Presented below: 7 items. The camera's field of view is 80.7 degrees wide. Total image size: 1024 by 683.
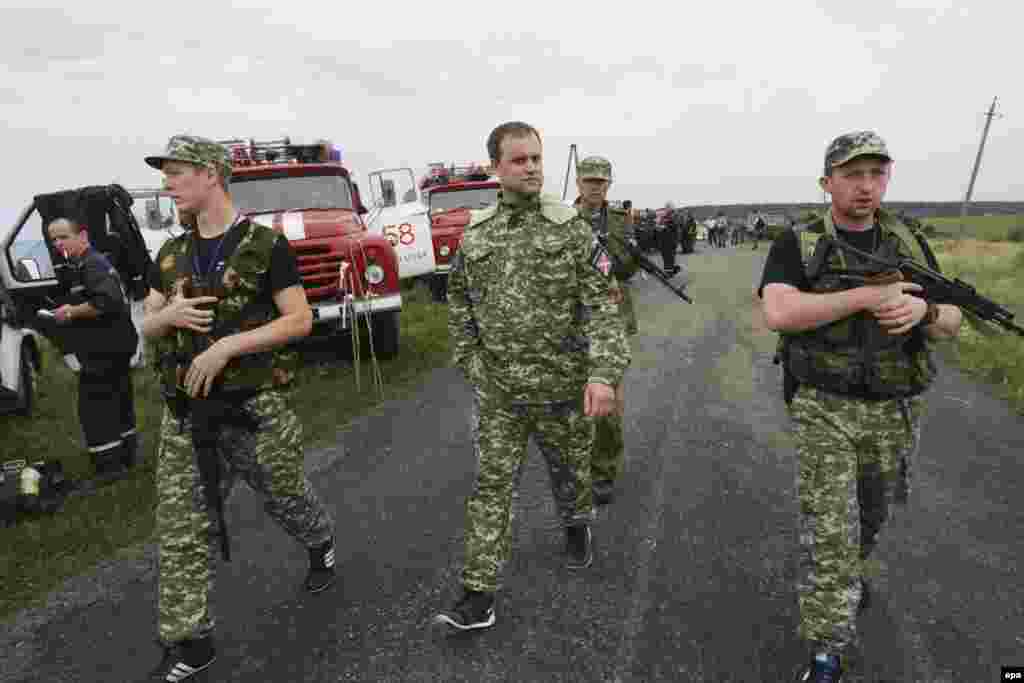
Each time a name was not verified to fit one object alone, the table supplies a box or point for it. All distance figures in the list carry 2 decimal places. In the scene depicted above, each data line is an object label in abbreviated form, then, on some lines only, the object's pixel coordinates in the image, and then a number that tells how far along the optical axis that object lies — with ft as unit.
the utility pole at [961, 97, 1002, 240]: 129.62
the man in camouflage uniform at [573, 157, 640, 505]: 12.41
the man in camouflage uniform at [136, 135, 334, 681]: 7.62
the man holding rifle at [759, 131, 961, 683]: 6.97
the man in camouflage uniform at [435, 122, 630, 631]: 8.37
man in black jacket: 13.88
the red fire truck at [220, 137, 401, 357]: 22.15
